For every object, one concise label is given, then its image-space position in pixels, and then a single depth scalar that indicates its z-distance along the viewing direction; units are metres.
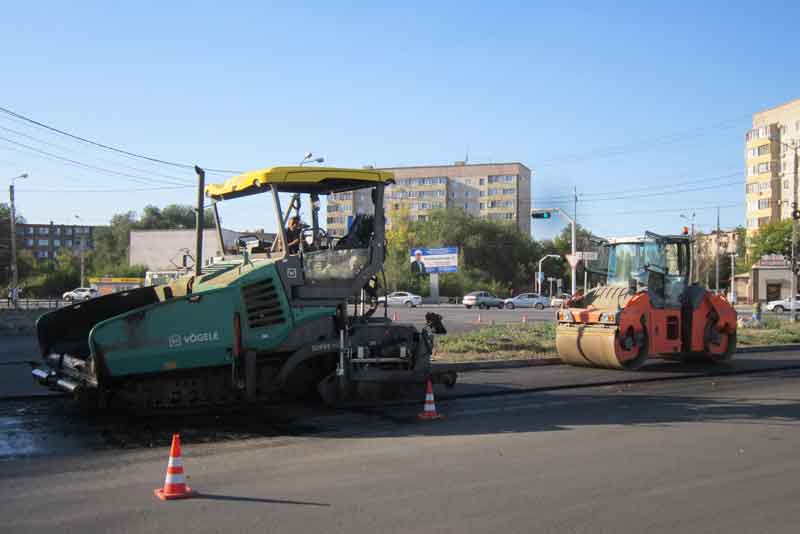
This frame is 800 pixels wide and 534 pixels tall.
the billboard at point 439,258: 68.19
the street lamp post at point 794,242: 29.16
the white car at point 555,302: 55.74
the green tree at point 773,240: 68.94
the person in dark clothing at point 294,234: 10.12
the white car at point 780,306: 50.72
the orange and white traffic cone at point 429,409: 9.50
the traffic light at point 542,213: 32.00
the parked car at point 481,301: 56.28
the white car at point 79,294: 57.58
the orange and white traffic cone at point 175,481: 5.88
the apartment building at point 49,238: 154.38
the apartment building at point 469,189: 106.50
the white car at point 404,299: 59.39
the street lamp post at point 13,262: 37.50
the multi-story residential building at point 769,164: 80.56
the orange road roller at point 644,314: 14.51
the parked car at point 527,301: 56.81
